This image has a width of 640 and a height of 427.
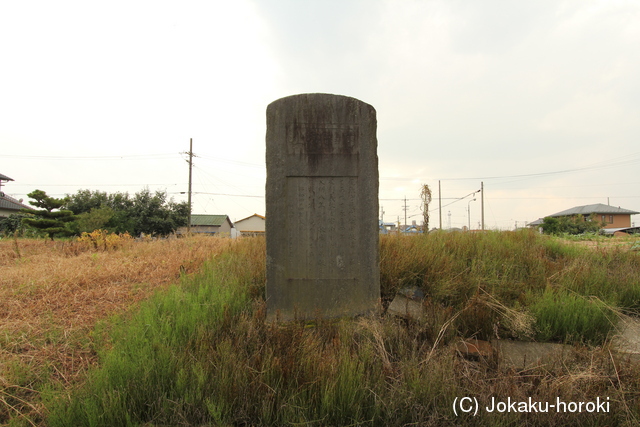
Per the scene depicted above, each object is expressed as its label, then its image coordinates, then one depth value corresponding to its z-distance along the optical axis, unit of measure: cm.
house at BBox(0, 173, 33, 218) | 2565
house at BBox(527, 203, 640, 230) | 3766
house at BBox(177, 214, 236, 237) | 3814
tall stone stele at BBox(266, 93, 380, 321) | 304
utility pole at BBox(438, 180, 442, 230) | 3125
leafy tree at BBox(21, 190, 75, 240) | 1147
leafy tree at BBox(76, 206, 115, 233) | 1823
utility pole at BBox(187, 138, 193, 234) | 2394
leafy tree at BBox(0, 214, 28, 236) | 1891
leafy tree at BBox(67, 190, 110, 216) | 2548
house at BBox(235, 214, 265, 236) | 4265
